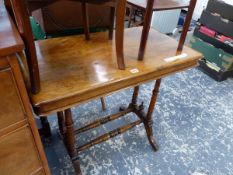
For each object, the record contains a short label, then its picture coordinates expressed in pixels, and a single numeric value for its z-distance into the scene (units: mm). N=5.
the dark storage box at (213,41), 2160
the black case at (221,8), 2061
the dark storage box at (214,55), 2166
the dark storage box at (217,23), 2098
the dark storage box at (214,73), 2240
